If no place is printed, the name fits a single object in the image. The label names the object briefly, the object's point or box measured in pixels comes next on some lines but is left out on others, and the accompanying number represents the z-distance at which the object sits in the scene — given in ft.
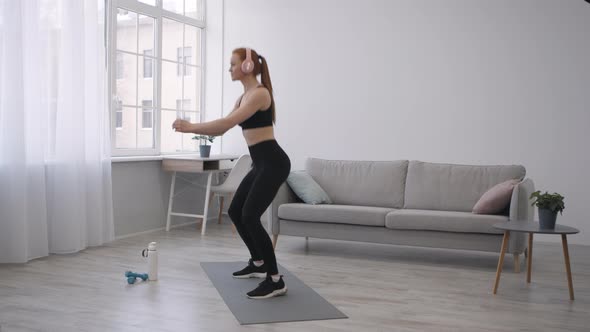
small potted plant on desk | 21.17
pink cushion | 15.42
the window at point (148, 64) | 21.01
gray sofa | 15.33
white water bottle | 13.58
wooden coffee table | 12.27
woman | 11.86
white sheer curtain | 14.82
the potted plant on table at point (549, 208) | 12.52
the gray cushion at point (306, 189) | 17.54
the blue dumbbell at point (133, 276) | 13.16
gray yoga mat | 10.91
